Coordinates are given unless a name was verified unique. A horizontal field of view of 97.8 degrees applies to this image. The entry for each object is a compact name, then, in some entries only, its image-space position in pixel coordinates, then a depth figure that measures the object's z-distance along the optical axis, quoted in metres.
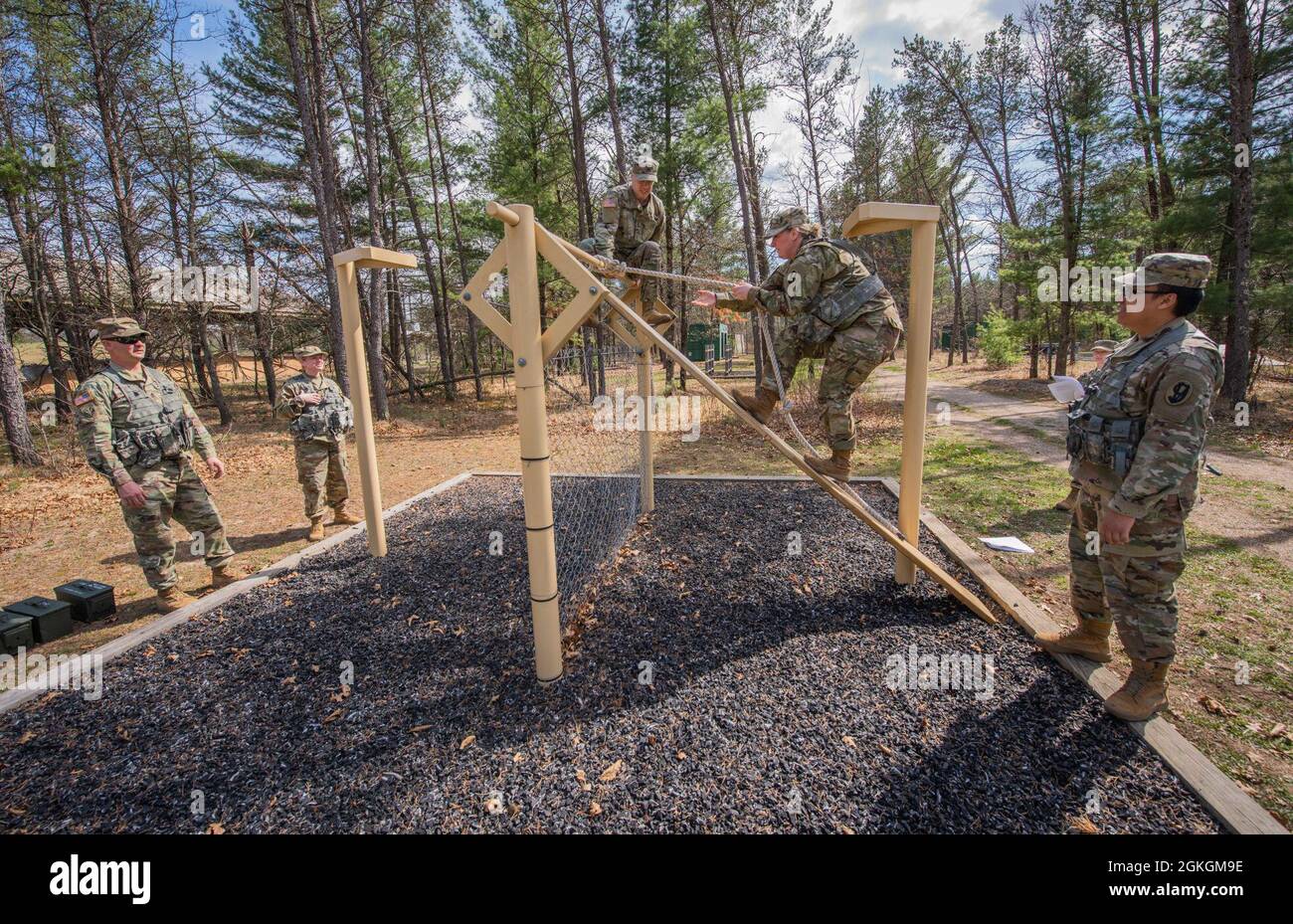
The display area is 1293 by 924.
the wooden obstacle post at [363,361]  4.44
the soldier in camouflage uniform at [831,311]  3.59
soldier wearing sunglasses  3.80
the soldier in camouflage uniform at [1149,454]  2.36
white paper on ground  4.73
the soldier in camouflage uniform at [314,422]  5.51
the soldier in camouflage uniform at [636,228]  4.89
